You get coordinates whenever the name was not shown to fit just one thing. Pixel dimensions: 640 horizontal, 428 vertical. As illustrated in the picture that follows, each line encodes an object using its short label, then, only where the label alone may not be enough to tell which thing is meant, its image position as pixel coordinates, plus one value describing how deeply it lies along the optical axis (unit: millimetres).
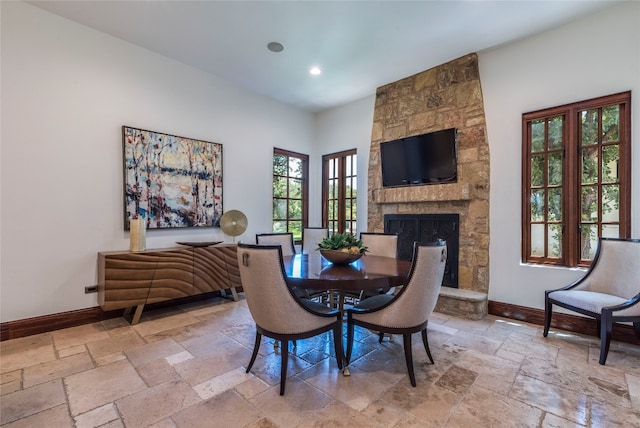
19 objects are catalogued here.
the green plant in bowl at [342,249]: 2346
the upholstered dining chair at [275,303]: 1812
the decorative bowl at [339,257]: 2340
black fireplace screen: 3699
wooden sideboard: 2893
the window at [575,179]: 2756
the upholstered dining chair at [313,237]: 4084
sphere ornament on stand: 4109
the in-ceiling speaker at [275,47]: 3260
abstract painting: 3330
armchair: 2287
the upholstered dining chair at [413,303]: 1927
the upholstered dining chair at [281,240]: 3254
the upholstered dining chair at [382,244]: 3186
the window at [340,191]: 4992
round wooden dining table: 1845
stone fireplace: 3467
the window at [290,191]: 4992
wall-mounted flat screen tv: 3732
